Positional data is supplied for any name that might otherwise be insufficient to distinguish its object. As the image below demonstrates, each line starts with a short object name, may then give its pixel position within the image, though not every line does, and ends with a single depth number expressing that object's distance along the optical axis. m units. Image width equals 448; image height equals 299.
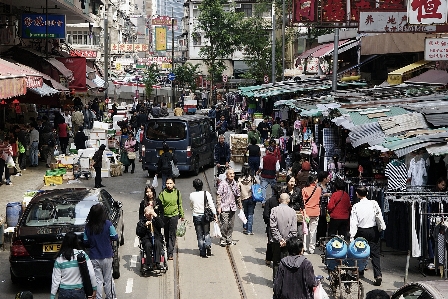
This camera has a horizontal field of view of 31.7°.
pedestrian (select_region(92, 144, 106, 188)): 23.23
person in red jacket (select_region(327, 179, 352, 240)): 13.87
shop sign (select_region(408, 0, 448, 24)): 17.48
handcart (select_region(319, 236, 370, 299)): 11.64
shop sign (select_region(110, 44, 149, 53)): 107.88
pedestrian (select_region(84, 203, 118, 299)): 10.54
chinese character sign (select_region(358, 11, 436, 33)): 19.88
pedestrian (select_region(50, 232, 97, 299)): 8.96
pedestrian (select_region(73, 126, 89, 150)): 28.03
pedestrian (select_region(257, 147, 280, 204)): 19.00
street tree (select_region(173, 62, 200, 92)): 69.38
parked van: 24.73
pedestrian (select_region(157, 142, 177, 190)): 21.41
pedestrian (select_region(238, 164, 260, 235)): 16.25
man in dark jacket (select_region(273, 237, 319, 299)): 8.84
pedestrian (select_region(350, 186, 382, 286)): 12.67
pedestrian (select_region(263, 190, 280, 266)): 13.56
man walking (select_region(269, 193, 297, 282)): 12.04
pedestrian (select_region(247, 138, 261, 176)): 22.05
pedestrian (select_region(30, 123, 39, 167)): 26.64
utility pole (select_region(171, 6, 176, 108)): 69.18
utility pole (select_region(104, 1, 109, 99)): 49.52
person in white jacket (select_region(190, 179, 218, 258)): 14.38
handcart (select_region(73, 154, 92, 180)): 25.66
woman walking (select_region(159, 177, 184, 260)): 13.95
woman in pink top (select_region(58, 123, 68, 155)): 29.93
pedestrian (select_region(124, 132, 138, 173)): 27.47
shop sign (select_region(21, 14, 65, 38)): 31.86
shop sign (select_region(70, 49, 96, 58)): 61.99
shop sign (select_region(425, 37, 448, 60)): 19.39
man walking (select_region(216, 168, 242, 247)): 15.30
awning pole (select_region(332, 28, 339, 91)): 24.36
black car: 11.79
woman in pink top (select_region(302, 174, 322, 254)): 14.51
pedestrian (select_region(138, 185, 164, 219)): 13.44
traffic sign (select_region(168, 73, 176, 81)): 63.93
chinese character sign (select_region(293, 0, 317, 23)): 21.86
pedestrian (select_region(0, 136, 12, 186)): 22.84
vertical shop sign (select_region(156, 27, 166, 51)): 102.31
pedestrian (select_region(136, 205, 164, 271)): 13.30
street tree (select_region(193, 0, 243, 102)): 61.12
